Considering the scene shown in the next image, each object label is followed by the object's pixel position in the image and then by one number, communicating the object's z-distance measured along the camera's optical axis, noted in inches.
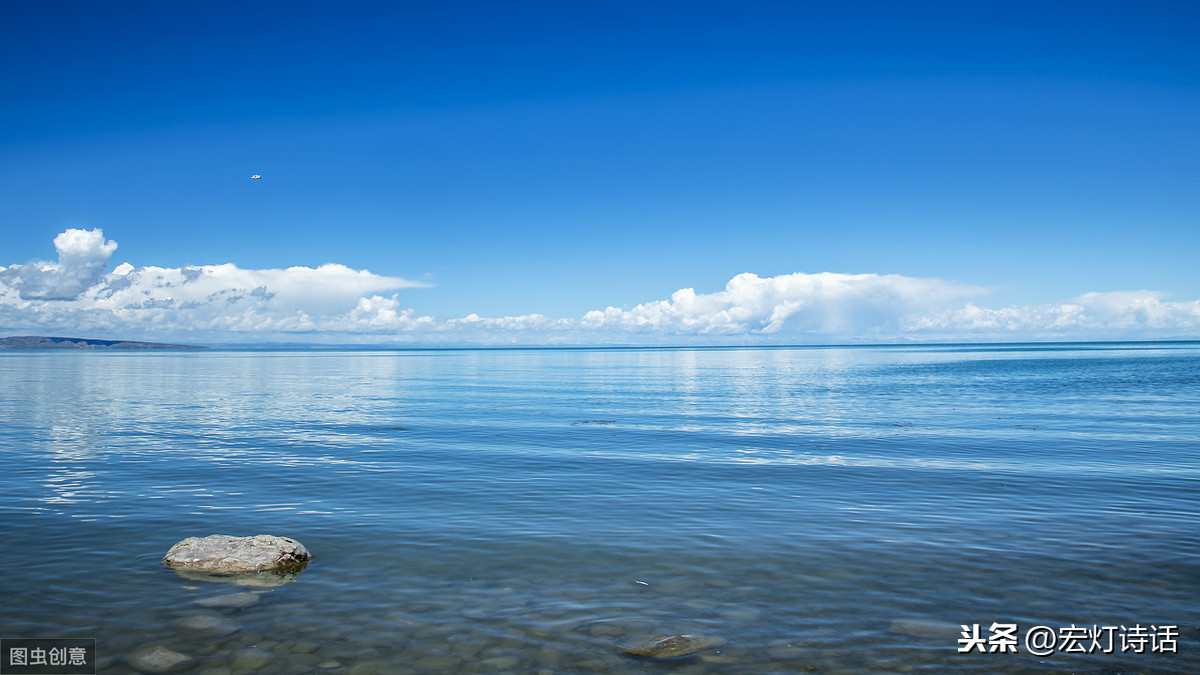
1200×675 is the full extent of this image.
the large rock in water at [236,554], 472.7
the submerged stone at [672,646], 350.3
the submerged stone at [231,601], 415.8
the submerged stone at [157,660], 338.0
